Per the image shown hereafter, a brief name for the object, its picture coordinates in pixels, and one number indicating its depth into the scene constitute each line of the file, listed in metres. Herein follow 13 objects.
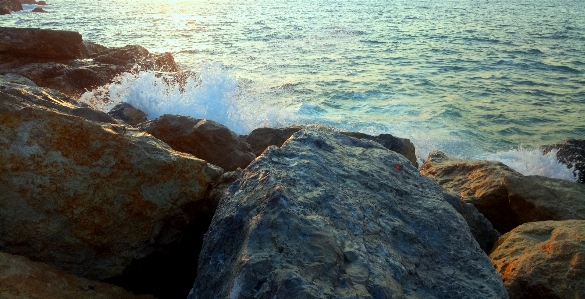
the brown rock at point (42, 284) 2.17
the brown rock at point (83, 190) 2.65
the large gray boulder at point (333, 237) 1.78
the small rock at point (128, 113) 6.93
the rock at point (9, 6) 31.59
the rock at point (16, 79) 3.51
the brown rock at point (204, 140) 4.51
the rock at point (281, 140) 5.25
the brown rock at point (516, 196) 4.25
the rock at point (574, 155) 6.88
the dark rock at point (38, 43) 10.61
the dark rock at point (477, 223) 3.48
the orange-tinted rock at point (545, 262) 2.80
